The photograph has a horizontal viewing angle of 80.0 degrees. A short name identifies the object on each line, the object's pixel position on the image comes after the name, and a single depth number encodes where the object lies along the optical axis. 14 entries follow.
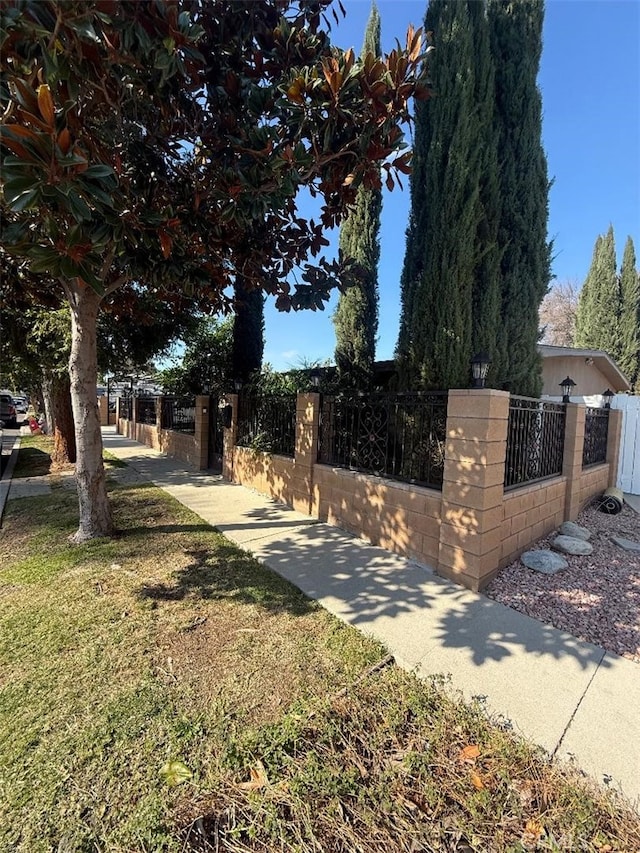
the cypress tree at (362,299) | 7.29
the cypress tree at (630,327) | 16.78
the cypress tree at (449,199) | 5.46
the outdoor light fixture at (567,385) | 5.95
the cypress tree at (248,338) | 9.13
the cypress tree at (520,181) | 5.90
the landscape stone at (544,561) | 3.99
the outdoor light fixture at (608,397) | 7.75
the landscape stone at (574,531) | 5.04
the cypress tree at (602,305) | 17.17
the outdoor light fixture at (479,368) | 3.66
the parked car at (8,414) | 18.02
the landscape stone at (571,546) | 4.53
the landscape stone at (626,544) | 4.89
